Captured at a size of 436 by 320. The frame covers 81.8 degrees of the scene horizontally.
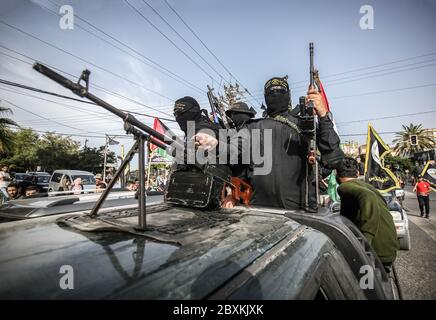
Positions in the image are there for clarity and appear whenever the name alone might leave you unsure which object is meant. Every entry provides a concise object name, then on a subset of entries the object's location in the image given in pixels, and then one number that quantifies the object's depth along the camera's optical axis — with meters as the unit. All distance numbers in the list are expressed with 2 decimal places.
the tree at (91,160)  36.88
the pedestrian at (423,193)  8.80
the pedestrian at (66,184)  11.27
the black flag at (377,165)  7.16
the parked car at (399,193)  7.24
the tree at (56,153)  34.66
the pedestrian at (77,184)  8.82
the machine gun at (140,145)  1.36
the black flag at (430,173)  9.72
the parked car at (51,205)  2.86
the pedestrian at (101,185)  9.67
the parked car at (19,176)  21.80
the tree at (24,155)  32.34
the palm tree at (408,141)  40.31
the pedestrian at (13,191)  6.87
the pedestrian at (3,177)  7.73
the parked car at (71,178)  13.88
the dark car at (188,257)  0.73
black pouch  1.89
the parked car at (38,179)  18.24
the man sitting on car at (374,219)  2.36
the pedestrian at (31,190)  6.67
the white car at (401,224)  5.10
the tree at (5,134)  16.25
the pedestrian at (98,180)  9.86
